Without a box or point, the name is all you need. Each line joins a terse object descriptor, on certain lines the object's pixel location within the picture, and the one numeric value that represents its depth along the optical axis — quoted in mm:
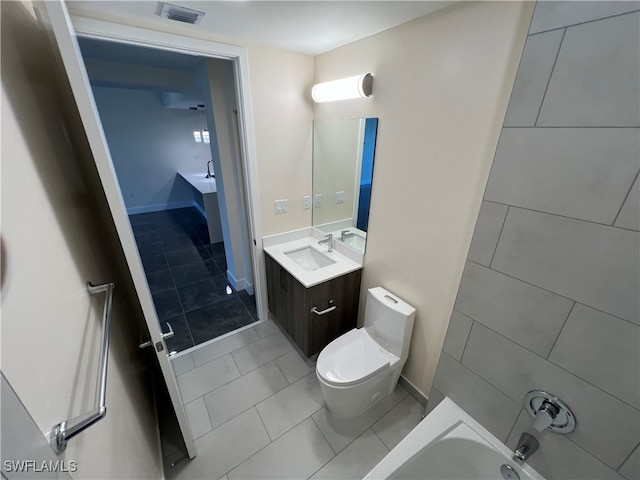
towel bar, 530
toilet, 1531
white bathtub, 1240
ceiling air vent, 1264
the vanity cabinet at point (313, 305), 1885
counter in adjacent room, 3961
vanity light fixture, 1577
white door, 684
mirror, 1792
